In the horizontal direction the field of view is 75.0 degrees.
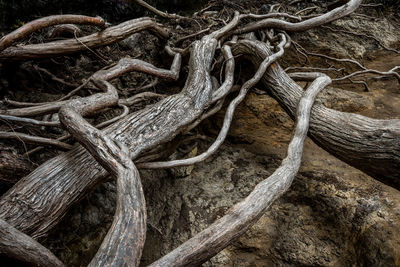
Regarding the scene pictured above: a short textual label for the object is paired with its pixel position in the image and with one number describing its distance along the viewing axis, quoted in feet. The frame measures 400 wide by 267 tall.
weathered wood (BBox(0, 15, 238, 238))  3.93
